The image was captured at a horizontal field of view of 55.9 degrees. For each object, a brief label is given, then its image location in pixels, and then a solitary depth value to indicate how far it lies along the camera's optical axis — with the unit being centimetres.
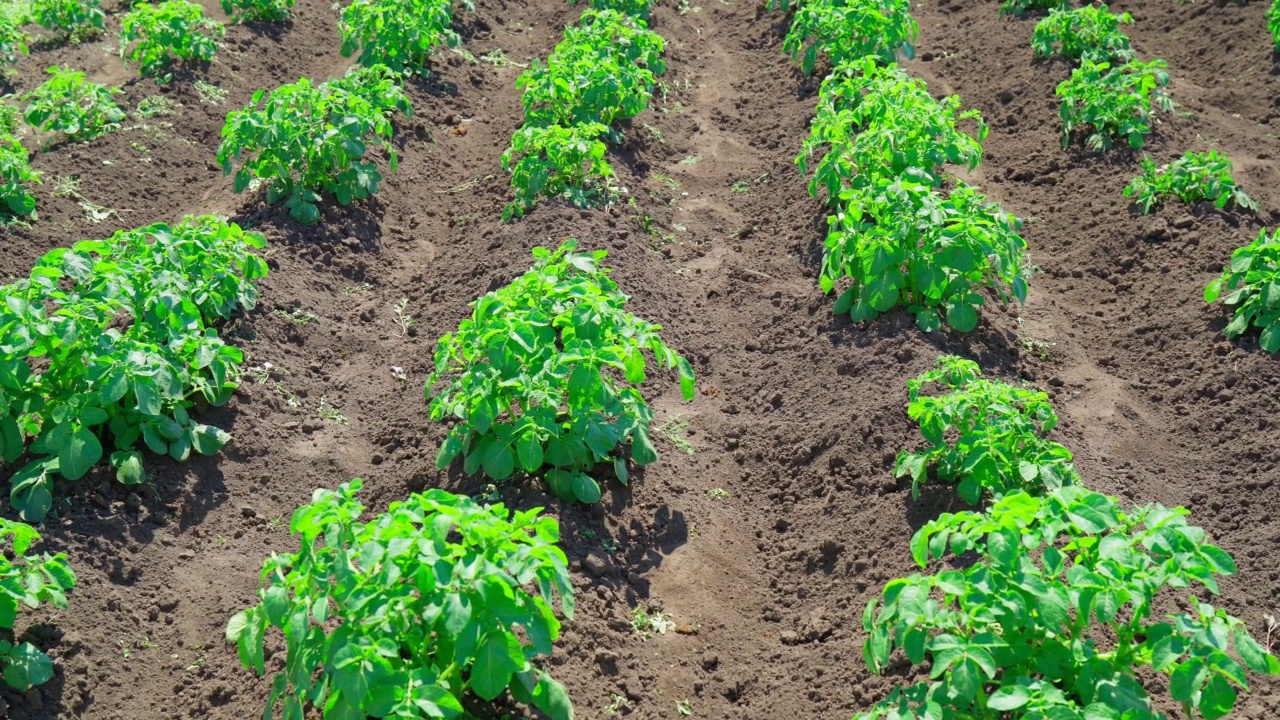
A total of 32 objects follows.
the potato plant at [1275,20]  927
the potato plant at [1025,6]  1041
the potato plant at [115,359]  521
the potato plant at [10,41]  988
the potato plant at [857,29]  906
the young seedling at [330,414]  641
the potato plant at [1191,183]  733
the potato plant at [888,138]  699
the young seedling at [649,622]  499
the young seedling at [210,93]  967
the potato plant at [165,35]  958
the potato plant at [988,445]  485
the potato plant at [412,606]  353
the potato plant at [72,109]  856
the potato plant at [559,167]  756
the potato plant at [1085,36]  907
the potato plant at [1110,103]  812
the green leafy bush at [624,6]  1041
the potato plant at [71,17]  1066
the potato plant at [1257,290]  623
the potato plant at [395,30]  941
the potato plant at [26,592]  440
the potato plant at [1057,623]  354
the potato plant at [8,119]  830
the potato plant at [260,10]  1083
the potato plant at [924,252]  603
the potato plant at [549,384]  506
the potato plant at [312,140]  746
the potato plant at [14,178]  759
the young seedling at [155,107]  927
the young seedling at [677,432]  609
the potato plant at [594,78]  823
